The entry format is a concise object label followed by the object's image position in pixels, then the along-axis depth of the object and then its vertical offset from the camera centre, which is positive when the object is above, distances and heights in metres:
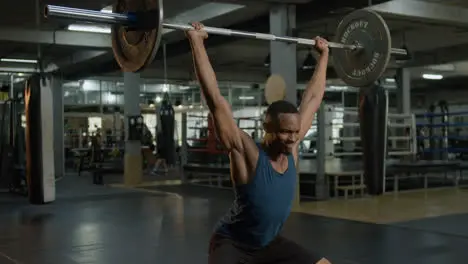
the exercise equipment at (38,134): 5.77 -0.07
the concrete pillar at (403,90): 13.45 +0.83
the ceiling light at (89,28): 9.08 +1.66
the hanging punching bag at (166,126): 9.44 +0.00
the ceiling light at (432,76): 16.29 +1.44
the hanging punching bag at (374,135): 3.79 -0.08
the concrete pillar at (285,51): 6.89 +0.94
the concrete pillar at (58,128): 12.91 -0.02
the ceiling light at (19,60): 12.63 +1.56
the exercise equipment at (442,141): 9.14 -0.41
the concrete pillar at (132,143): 10.60 -0.32
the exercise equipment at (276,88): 6.72 +0.46
